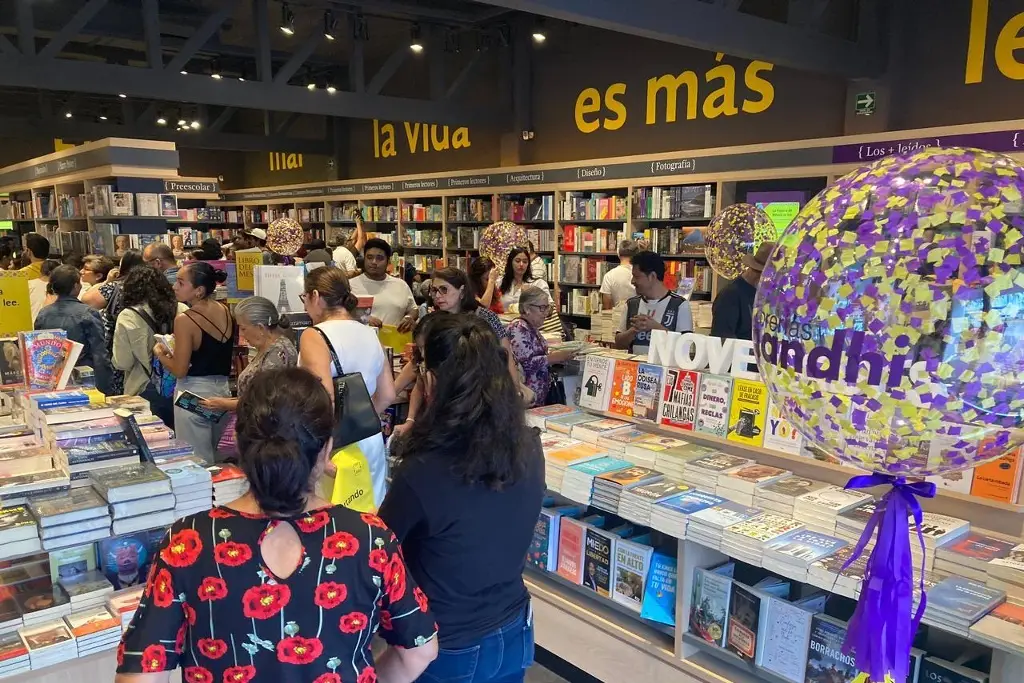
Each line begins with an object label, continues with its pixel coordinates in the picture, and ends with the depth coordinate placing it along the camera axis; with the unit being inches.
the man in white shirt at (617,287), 238.7
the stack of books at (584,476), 105.1
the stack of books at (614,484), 102.0
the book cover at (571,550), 111.4
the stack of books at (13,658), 71.7
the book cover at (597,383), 126.3
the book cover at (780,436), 100.6
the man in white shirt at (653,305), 162.7
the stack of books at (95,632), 75.8
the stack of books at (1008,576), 74.3
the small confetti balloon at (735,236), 176.1
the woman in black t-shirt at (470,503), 59.8
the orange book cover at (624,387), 122.0
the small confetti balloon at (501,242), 223.8
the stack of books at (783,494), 94.3
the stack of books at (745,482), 98.0
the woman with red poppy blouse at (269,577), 46.3
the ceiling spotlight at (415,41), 338.3
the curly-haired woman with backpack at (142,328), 158.1
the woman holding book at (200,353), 141.2
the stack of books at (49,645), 73.5
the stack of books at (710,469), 102.3
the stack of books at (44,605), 77.6
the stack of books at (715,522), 90.0
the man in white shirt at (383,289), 199.0
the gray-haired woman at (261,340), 122.3
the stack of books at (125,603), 77.6
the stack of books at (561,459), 109.4
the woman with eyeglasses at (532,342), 146.8
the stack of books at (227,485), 88.5
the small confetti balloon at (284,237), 272.7
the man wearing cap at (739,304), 154.1
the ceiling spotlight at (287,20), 308.3
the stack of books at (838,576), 76.9
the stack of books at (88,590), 79.3
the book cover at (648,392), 117.0
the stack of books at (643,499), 97.5
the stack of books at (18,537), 72.2
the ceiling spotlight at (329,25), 321.7
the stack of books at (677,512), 93.4
